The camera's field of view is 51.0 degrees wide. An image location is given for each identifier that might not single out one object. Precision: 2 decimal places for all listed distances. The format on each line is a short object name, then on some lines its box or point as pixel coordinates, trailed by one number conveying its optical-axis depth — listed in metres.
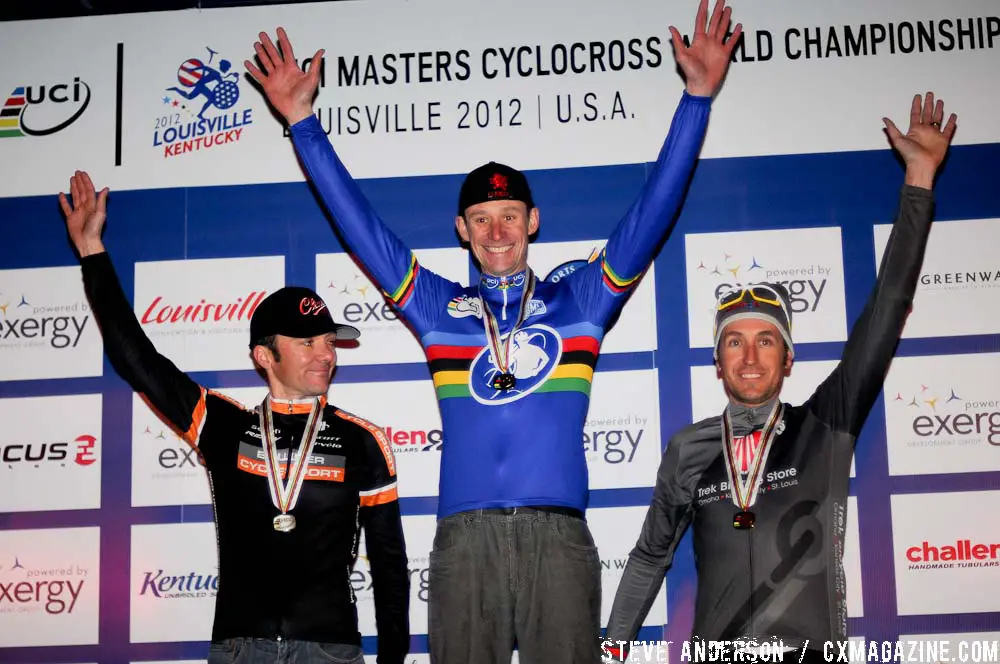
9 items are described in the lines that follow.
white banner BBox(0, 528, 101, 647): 3.92
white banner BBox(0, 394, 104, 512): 3.99
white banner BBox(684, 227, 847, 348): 3.89
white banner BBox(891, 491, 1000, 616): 3.71
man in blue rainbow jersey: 2.79
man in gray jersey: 2.85
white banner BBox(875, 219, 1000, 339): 3.87
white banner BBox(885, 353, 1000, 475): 3.79
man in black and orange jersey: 2.84
